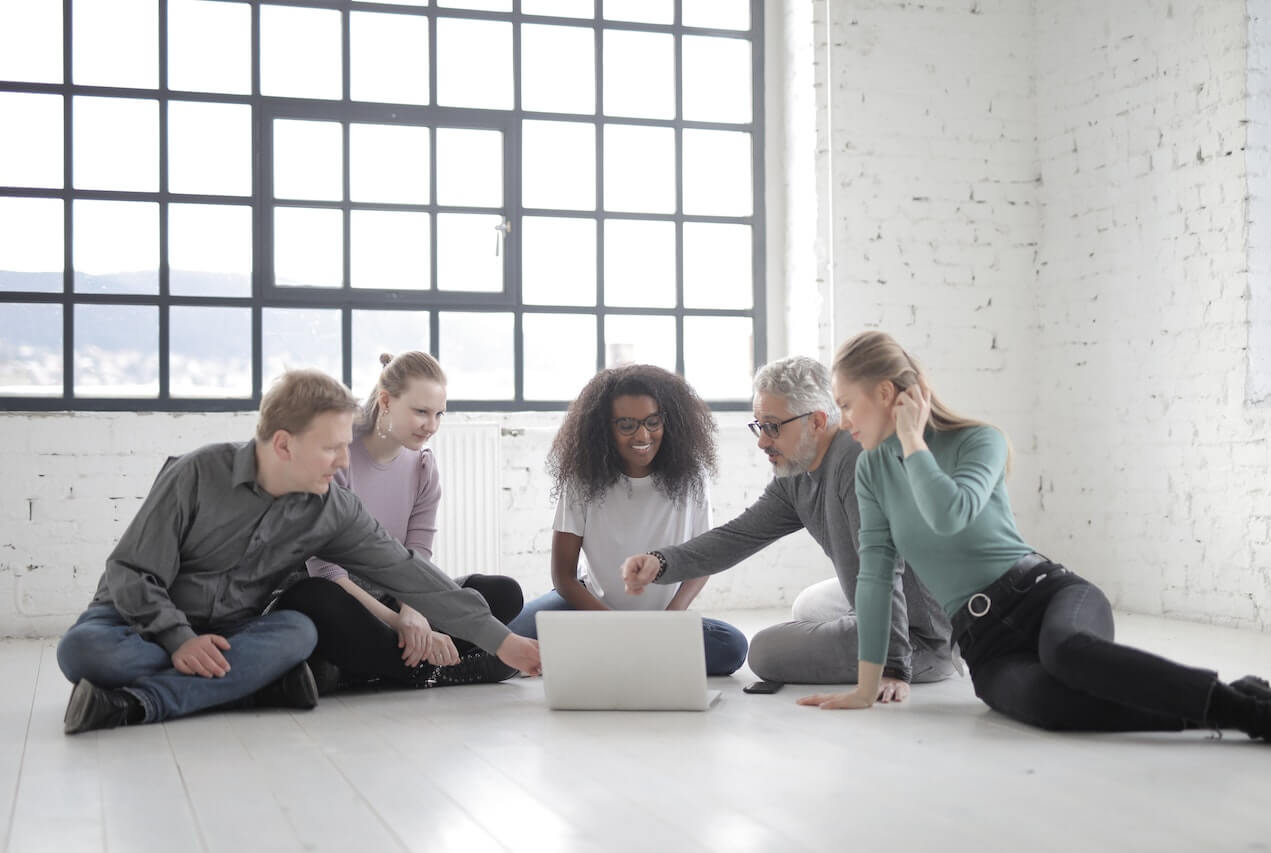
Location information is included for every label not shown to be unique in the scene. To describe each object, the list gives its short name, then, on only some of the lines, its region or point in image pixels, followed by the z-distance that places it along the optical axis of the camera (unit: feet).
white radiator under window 17.25
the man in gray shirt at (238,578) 9.37
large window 16.67
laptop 9.26
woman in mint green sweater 8.46
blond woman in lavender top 10.68
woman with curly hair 11.62
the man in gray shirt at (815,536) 10.71
